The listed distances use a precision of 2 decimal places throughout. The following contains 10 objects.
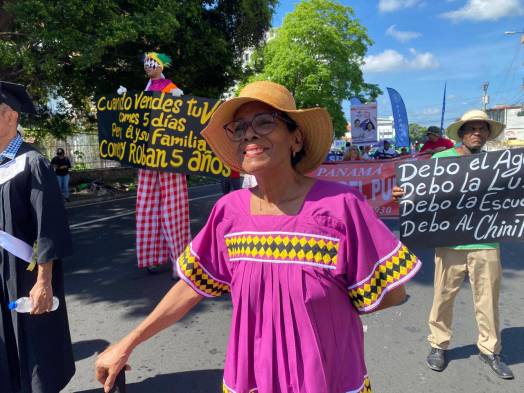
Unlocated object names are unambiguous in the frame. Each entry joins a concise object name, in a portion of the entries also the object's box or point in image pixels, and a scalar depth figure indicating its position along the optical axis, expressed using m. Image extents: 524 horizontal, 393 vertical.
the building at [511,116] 64.31
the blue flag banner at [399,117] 19.30
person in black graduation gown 2.21
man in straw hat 2.96
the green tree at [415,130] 115.90
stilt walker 4.57
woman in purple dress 1.33
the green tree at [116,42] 8.00
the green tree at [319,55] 28.44
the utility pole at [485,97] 56.61
